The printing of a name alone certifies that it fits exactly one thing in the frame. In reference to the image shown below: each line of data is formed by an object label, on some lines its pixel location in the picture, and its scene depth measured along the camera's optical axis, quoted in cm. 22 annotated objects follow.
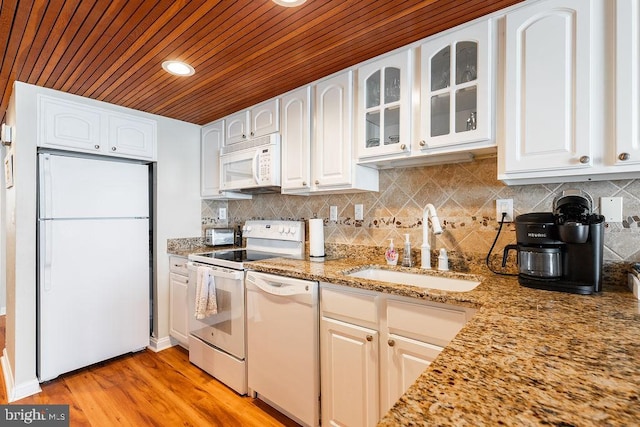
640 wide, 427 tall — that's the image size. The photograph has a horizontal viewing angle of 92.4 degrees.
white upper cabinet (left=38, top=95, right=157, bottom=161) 223
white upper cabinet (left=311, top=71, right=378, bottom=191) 194
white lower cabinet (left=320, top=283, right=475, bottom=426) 130
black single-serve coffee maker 124
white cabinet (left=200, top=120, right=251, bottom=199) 295
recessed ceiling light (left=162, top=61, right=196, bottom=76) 187
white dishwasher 168
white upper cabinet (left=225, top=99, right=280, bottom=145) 240
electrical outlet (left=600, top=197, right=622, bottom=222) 139
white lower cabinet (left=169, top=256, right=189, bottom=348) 268
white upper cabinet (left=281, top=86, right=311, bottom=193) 217
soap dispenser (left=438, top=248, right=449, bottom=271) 176
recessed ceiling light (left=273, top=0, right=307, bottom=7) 133
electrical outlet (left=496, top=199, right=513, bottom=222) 165
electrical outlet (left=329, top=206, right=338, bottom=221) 240
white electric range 209
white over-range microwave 237
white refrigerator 223
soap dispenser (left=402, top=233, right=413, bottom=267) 189
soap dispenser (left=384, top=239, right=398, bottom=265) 194
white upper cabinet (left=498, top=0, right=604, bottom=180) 120
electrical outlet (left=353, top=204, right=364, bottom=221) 224
